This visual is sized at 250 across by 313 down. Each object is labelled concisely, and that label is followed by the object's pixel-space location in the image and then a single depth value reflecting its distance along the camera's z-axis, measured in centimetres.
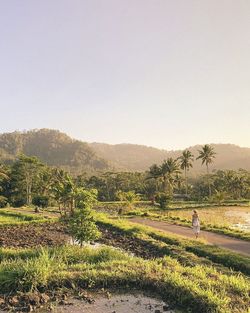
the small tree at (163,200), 3431
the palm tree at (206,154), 6051
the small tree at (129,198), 3472
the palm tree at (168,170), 5300
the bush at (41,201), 4368
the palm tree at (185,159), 6014
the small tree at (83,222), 1481
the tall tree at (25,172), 5059
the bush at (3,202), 4497
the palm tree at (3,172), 4453
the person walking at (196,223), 1703
